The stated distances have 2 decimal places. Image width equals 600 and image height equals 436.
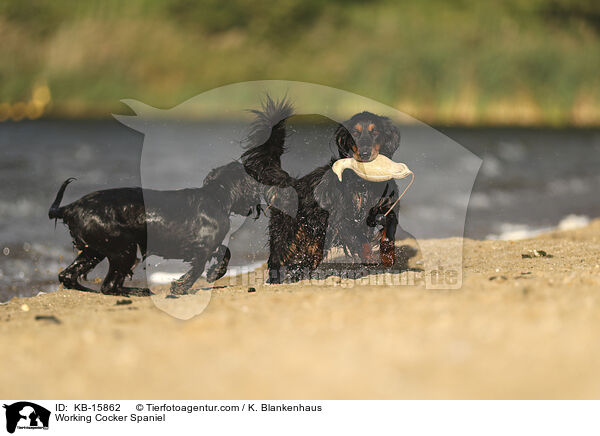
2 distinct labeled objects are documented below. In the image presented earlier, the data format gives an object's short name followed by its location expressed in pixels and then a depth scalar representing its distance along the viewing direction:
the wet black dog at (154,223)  10.87
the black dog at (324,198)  11.44
